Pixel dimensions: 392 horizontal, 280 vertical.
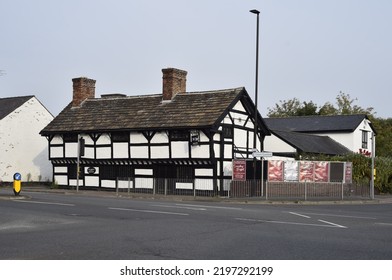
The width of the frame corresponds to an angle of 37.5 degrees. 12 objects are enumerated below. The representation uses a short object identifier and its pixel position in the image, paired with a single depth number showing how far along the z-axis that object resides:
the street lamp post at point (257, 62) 32.34
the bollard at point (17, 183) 27.59
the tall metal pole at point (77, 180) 35.34
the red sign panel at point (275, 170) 33.03
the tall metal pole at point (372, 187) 33.81
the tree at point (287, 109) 84.62
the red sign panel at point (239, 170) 32.53
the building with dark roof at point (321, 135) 43.38
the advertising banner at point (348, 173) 34.88
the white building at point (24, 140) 46.50
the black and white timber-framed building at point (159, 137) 33.88
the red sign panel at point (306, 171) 33.72
